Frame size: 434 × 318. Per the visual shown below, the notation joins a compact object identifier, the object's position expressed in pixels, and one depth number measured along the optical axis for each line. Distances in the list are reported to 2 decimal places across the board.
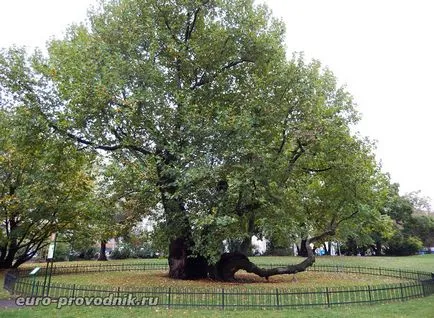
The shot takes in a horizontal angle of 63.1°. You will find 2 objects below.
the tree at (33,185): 17.42
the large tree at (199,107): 15.52
